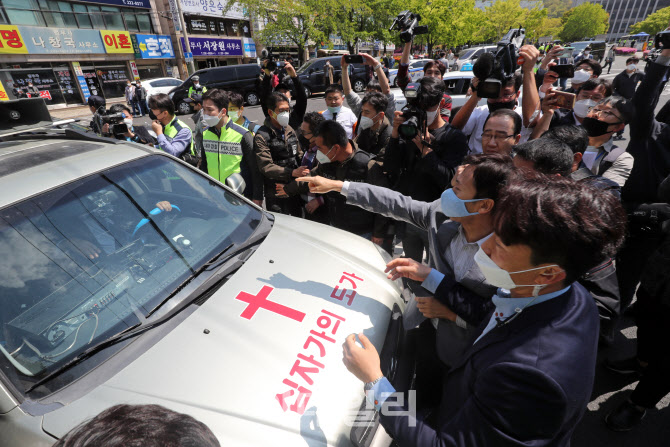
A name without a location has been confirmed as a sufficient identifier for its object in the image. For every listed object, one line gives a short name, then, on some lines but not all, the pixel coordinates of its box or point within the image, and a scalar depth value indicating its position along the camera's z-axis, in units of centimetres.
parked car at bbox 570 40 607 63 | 2514
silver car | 118
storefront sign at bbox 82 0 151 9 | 1839
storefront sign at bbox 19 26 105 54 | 1588
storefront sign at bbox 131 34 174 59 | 1986
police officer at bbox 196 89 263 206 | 330
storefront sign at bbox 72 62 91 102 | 1780
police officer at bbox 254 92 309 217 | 320
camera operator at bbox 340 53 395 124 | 382
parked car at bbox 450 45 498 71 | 1764
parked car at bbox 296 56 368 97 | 1602
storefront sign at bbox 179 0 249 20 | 2200
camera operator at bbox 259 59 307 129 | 425
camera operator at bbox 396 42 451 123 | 380
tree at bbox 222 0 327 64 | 2077
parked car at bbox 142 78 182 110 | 1504
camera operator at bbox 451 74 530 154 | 321
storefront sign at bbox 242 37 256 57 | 2680
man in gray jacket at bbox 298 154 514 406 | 146
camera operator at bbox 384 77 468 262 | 273
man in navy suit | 83
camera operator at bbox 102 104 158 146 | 409
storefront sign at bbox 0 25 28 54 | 1490
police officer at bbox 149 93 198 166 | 368
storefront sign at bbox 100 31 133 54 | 1852
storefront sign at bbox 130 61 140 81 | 1992
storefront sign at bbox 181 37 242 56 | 2308
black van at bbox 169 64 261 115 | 1399
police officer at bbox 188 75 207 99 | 969
